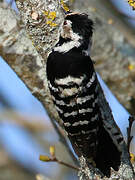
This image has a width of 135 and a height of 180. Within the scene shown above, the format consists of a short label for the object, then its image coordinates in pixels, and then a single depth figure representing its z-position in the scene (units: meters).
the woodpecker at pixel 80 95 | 6.91
